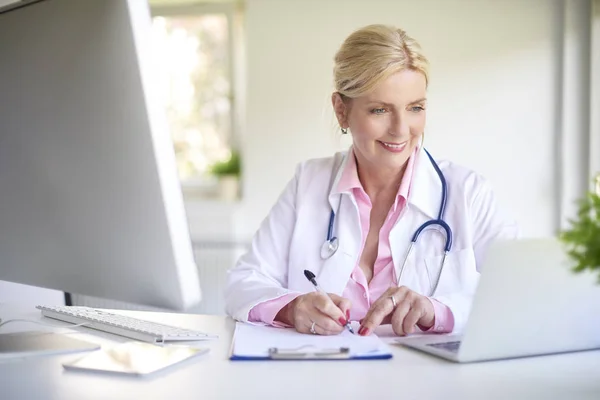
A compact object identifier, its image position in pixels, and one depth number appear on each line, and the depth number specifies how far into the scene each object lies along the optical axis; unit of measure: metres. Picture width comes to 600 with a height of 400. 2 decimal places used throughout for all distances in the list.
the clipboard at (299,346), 1.08
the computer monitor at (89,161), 0.87
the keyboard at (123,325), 1.20
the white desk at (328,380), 0.89
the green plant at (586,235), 0.71
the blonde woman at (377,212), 1.59
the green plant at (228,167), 4.44
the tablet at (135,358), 0.99
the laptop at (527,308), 0.94
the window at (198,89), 4.51
